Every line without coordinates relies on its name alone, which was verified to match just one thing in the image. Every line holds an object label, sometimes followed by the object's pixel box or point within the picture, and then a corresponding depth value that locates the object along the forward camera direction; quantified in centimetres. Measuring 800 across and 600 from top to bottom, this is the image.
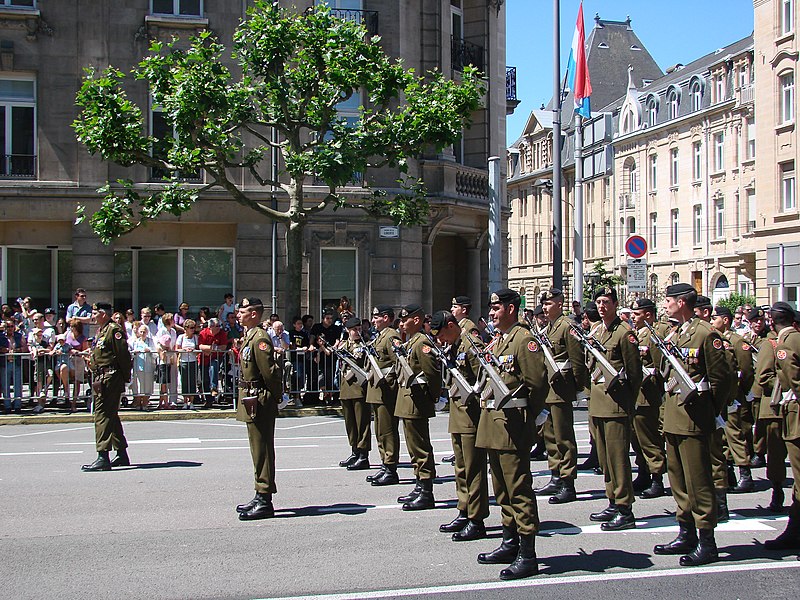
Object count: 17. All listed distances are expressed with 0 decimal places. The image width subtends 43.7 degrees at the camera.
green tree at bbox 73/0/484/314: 1825
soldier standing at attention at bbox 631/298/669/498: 974
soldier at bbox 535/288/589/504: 1016
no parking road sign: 2031
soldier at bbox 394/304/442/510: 970
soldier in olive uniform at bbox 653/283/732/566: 747
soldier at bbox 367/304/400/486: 1092
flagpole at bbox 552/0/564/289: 2147
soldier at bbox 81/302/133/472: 1188
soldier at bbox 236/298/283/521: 911
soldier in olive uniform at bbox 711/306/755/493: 1058
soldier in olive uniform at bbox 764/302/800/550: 786
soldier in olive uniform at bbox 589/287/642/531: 872
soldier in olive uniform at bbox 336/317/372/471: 1180
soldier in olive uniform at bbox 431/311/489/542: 826
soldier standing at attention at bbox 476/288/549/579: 717
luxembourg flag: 2428
